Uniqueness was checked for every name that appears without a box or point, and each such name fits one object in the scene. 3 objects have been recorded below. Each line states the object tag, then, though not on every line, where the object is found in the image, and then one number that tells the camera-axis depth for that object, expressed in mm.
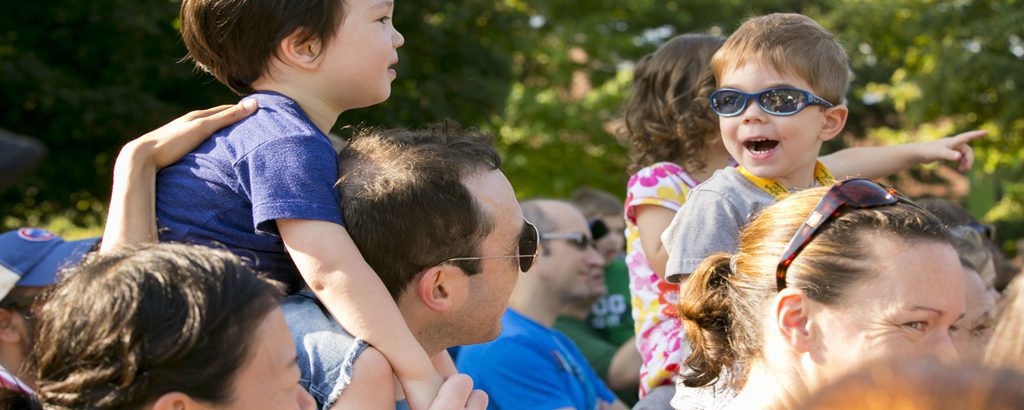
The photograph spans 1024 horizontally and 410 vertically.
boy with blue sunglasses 3359
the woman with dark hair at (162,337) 2088
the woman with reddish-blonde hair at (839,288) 2562
